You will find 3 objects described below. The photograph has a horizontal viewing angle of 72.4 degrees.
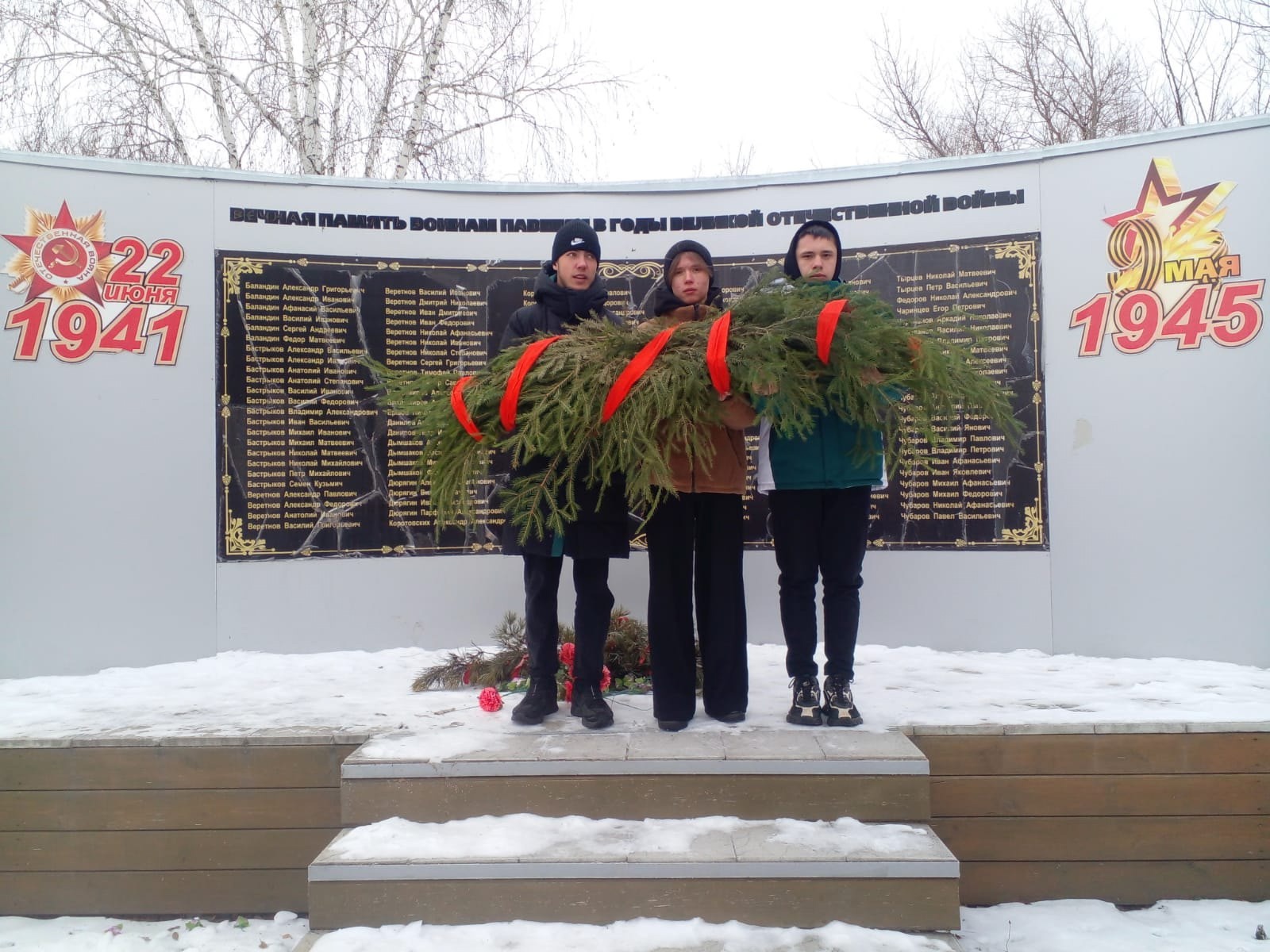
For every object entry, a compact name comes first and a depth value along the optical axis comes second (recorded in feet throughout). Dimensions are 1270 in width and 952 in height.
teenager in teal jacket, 10.37
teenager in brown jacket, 10.46
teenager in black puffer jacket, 10.58
